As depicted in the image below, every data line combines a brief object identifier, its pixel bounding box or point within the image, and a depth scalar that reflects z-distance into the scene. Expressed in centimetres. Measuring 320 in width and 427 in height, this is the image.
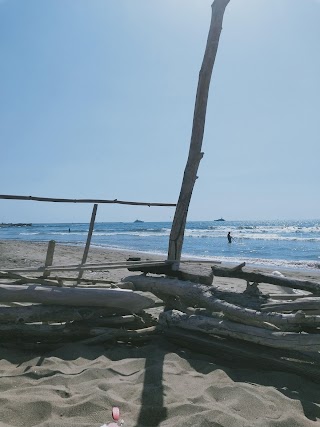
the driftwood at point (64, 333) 399
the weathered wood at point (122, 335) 405
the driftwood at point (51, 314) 402
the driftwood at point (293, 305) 389
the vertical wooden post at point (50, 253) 519
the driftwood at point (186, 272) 443
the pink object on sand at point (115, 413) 255
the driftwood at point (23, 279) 441
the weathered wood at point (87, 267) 436
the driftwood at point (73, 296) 412
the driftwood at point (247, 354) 343
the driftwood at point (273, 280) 422
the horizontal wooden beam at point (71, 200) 499
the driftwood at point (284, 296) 444
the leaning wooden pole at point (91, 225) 582
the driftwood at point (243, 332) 340
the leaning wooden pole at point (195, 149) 501
